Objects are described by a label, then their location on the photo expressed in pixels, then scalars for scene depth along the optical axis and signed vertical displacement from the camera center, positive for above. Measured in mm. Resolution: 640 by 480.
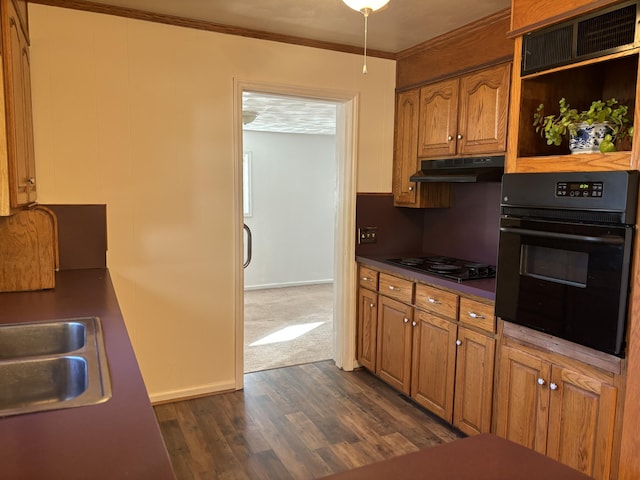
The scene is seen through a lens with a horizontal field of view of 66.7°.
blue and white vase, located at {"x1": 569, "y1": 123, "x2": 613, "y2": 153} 1988 +259
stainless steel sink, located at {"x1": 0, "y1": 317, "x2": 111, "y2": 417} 1335 -552
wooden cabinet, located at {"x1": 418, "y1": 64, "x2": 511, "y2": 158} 2756 +501
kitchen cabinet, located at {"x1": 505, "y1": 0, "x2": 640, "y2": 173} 1938 +530
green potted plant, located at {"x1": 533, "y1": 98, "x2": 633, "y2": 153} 1979 +300
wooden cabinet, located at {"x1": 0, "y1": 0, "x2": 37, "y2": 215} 1688 +275
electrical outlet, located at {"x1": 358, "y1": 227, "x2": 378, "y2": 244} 3639 -306
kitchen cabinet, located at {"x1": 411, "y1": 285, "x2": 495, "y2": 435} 2566 -937
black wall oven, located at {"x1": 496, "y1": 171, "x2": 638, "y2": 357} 1818 -233
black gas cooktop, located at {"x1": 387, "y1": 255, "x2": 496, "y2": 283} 2826 -455
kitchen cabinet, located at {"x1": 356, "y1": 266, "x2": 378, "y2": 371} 3500 -913
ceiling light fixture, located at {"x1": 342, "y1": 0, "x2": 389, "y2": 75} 2033 +798
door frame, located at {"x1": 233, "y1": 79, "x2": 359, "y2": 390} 3211 -173
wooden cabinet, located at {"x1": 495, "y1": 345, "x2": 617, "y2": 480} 1922 -913
